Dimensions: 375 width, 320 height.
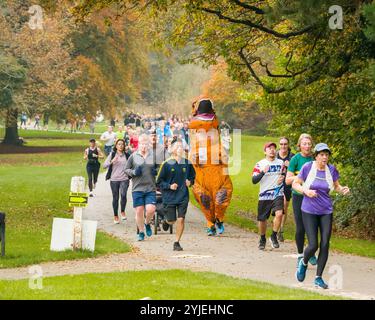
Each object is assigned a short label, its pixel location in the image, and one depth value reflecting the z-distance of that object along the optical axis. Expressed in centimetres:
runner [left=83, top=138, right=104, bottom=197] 2952
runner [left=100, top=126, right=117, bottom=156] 3762
